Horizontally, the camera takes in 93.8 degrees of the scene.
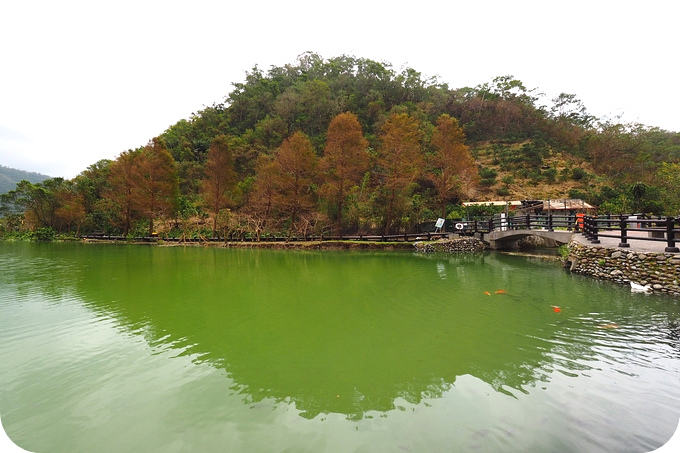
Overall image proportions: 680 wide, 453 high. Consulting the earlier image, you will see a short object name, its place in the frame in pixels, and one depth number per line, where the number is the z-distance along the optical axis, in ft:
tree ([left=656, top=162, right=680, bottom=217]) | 71.61
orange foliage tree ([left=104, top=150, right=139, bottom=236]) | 103.45
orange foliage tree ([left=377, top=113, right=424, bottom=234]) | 78.07
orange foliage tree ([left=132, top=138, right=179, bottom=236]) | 100.53
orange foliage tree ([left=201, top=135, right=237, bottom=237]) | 95.61
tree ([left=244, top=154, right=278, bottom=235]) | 88.38
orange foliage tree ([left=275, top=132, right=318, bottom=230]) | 86.28
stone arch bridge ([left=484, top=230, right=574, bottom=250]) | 49.52
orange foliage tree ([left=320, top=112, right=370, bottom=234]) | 81.00
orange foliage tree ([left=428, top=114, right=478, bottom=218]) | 88.79
